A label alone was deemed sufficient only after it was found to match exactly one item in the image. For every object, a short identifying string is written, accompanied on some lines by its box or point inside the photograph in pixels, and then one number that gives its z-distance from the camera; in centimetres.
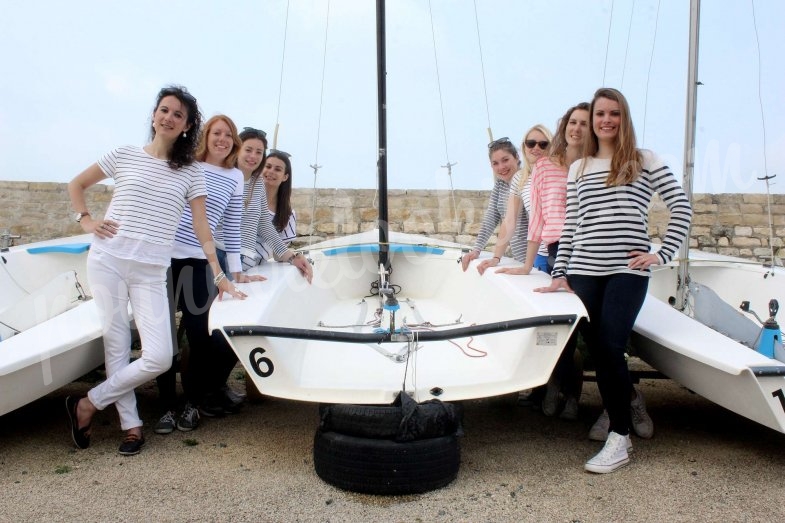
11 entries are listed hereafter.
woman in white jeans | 264
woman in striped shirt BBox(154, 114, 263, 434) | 306
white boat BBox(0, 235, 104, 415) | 250
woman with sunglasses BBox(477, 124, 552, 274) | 347
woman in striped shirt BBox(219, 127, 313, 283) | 355
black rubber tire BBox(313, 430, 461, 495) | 225
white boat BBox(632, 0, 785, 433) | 230
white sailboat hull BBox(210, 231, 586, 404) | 245
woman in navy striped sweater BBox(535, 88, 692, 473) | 254
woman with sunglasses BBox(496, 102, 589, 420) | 306
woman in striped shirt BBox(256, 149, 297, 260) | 394
